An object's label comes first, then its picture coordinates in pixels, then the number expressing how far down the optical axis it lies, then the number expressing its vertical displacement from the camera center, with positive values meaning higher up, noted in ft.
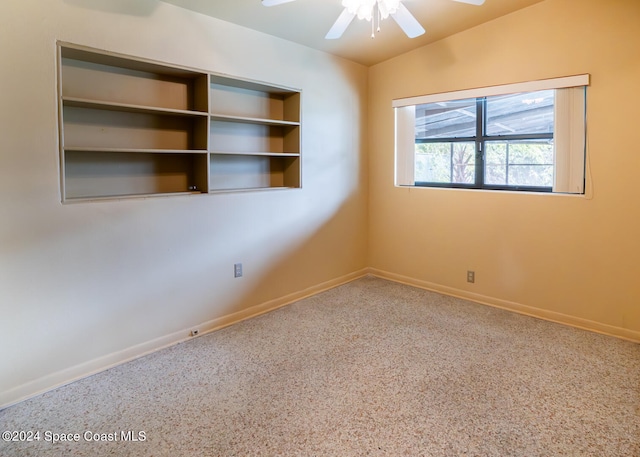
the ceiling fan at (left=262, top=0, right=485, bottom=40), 7.67 +3.99
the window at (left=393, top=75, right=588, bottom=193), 10.58 +2.12
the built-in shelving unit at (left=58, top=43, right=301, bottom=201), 8.54 +2.00
